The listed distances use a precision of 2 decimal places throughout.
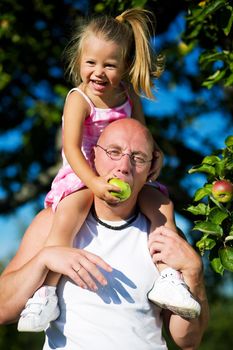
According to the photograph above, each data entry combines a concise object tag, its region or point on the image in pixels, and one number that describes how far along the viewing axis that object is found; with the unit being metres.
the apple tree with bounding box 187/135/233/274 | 2.95
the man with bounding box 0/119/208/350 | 2.95
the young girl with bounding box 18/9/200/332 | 2.94
